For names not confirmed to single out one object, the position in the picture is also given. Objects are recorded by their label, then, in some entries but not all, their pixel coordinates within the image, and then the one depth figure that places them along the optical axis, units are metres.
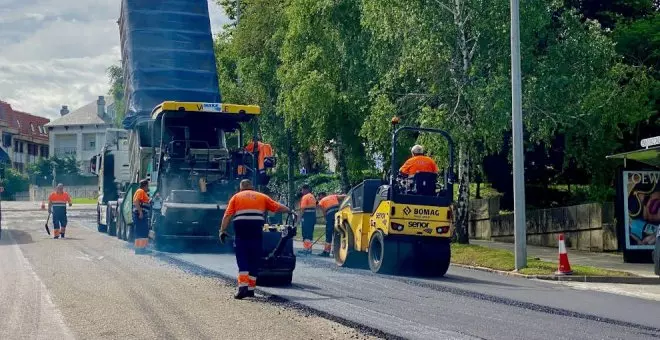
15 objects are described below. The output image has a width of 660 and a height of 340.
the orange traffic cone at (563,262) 18.26
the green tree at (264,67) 35.16
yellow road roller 16.70
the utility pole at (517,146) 19.36
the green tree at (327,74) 28.05
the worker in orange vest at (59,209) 26.72
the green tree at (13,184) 87.31
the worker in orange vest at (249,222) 13.07
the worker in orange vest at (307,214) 22.97
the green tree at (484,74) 22.23
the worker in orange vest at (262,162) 21.06
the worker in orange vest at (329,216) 22.06
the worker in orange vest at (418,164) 16.86
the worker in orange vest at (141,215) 20.83
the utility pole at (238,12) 39.56
